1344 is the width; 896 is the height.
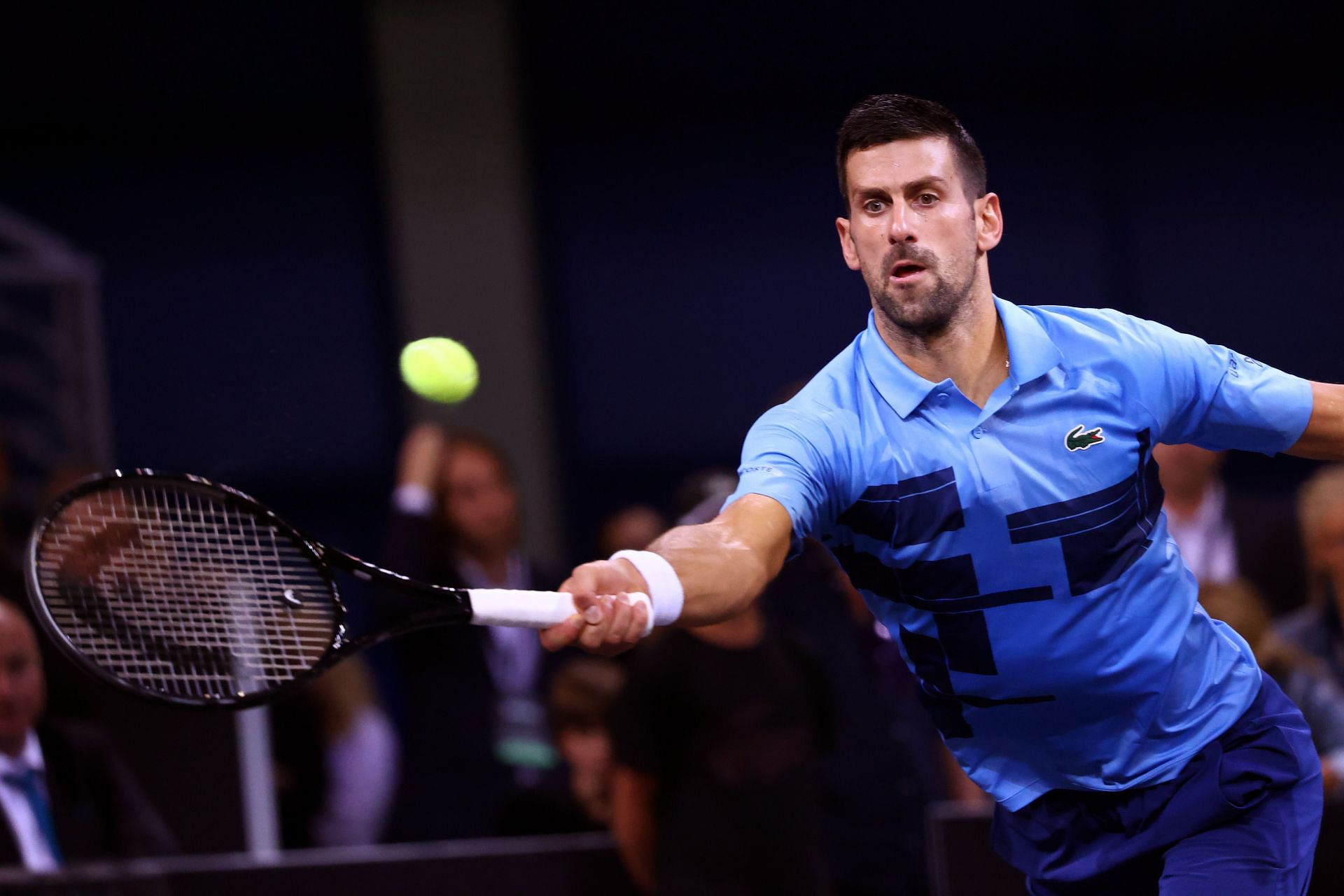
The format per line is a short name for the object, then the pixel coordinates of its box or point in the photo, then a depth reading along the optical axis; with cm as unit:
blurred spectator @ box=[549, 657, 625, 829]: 984
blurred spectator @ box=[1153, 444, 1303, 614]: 1000
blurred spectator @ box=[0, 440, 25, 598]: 943
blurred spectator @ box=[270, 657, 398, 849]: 1069
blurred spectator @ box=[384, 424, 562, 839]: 998
